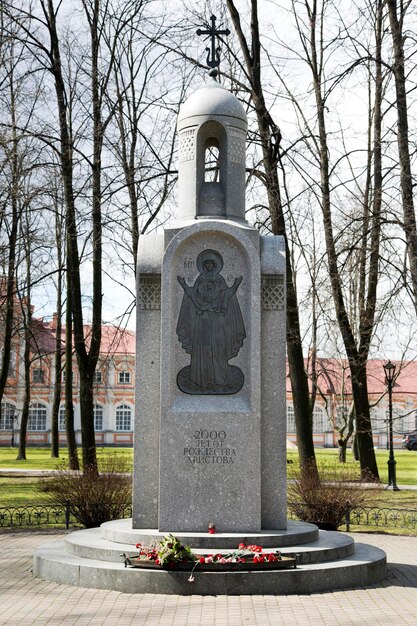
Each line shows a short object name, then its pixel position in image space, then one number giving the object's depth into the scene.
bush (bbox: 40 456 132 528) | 13.82
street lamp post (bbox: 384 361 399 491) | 22.19
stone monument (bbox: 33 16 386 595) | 10.24
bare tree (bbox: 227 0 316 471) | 18.48
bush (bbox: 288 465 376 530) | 14.05
